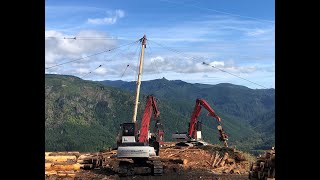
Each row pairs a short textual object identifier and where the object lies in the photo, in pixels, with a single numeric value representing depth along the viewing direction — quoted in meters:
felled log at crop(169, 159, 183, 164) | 26.53
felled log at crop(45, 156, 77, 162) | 22.58
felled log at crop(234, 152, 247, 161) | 30.34
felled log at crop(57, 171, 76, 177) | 19.53
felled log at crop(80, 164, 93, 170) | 24.05
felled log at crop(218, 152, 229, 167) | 27.15
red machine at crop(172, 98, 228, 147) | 36.01
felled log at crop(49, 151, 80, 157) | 24.49
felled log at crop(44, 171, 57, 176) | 19.48
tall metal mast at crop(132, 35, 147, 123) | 28.52
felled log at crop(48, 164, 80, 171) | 20.74
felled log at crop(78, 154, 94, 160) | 26.25
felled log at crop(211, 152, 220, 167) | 26.87
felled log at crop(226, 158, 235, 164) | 28.48
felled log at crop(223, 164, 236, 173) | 24.93
